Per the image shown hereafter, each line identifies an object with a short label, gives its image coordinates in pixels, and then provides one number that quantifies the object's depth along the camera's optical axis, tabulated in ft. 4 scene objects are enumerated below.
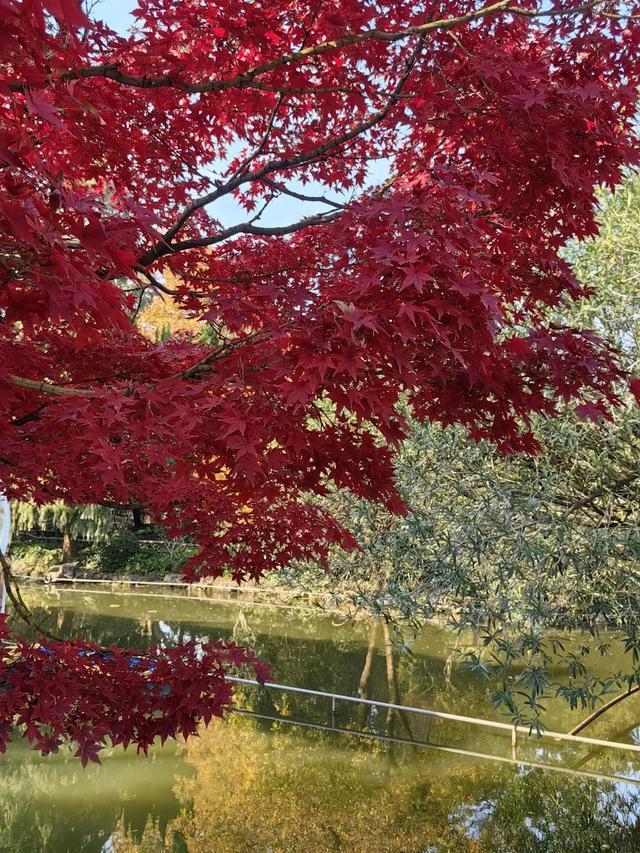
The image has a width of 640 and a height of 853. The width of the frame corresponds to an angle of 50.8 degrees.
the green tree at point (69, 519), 47.16
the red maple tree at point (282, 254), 6.24
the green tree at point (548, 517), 12.85
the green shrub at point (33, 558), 49.06
